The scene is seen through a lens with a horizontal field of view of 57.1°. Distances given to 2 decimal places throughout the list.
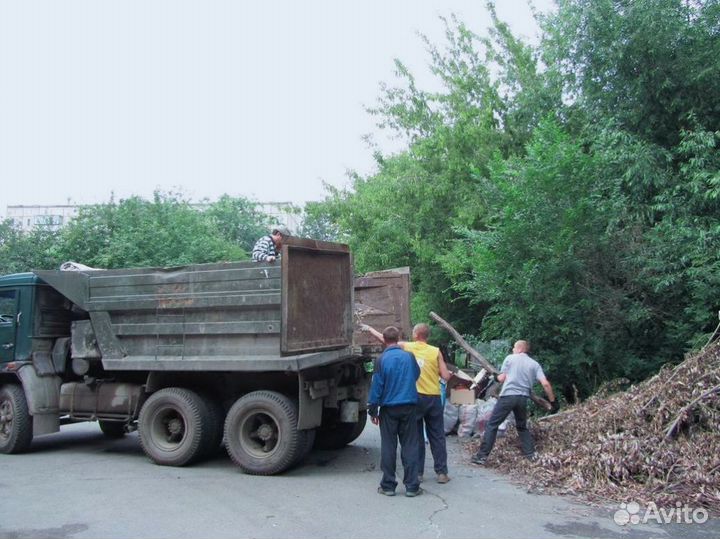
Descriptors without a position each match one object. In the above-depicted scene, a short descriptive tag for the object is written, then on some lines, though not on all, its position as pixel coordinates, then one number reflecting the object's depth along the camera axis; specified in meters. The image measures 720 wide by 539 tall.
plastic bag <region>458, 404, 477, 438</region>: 9.74
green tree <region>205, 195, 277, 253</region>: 52.66
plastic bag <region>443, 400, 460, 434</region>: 10.02
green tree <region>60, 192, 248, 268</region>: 22.59
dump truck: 7.58
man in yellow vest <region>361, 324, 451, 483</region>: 7.21
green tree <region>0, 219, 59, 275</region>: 25.52
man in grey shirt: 7.82
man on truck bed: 7.80
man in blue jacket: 6.64
